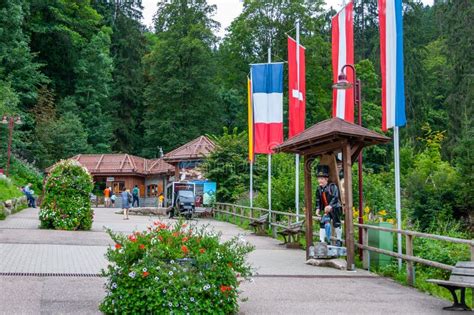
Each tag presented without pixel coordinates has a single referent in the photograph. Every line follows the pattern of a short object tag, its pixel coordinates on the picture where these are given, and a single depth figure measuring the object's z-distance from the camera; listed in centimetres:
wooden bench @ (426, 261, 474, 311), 808
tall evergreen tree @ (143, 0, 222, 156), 6275
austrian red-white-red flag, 1533
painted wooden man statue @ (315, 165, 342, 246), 1274
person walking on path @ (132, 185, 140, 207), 4447
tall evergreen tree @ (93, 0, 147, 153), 7106
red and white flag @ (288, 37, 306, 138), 1842
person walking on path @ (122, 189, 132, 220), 3029
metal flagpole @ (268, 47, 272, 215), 2180
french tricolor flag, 2027
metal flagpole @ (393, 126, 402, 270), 1182
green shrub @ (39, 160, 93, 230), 1988
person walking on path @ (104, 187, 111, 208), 4894
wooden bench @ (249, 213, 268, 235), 2173
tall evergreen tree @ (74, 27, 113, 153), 6372
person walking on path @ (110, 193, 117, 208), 4978
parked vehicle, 3347
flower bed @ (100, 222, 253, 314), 702
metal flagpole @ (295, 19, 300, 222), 1864
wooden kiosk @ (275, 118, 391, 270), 1195
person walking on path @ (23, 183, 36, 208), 3709
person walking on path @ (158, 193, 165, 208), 4606
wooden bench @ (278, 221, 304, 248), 1694
